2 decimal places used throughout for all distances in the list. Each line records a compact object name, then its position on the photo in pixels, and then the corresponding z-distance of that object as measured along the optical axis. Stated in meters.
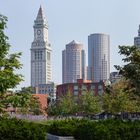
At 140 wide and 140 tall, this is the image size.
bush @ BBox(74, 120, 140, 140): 17.39
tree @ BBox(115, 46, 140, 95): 23.39
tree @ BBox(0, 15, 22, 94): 15.04
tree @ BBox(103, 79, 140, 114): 77.44
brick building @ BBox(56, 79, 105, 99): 182.50
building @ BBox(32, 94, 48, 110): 160.12
